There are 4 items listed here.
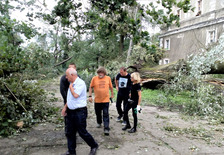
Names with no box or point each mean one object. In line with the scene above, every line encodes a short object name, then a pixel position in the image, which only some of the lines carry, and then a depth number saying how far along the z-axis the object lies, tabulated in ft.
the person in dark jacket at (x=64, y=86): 13.74
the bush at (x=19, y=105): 15.62
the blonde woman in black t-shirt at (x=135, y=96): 16.44
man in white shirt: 11.00
